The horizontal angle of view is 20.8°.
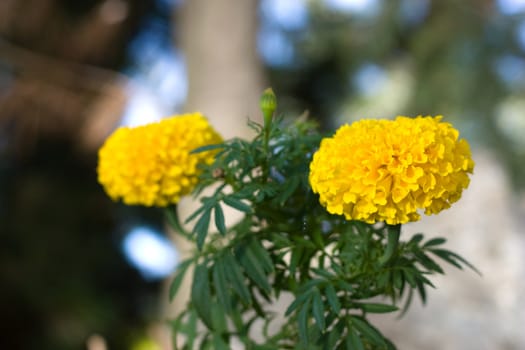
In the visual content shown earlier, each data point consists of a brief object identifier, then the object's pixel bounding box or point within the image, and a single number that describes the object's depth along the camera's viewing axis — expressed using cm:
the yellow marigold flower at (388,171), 63
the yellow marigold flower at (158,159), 72
